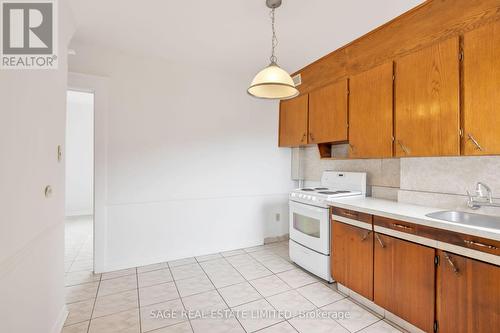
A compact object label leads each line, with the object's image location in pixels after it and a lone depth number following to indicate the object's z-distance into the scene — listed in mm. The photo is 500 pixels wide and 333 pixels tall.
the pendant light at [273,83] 1669
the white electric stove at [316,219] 2486
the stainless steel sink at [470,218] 1734
